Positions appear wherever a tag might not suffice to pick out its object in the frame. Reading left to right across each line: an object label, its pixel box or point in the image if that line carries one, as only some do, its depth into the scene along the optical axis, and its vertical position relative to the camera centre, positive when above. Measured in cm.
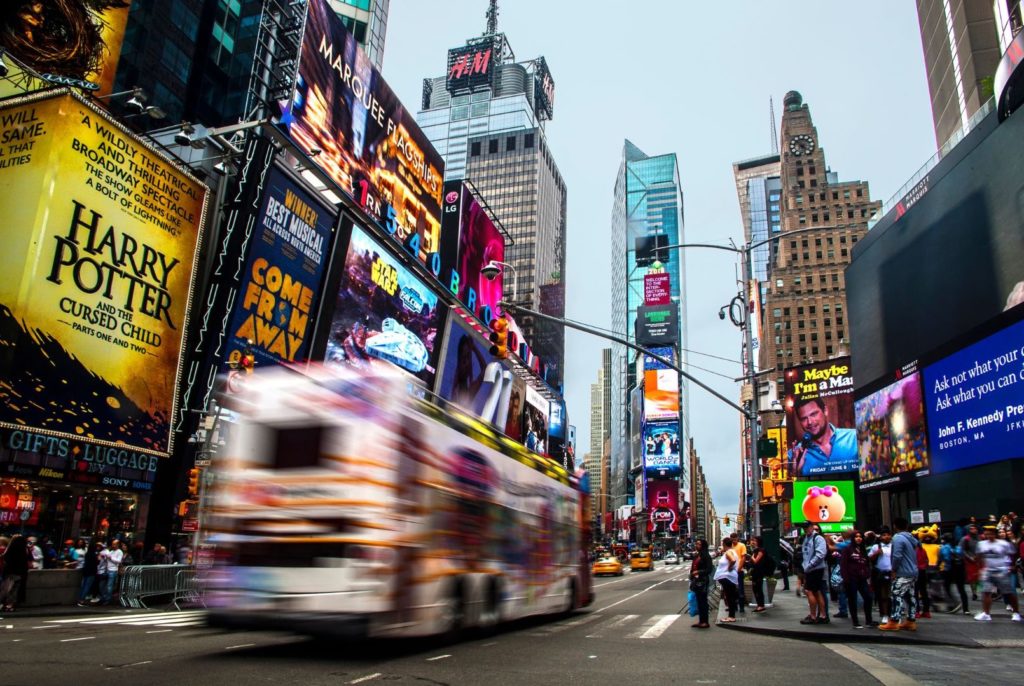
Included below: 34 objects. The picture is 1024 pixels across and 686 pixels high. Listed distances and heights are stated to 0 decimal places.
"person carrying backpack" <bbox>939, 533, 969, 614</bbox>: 1791 -14
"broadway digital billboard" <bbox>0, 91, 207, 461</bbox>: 2281 +786
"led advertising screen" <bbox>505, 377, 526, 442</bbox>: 6525 +1143
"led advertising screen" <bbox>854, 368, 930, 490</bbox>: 4134 +704
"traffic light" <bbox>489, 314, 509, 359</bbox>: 1577 +420
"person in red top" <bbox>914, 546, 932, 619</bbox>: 1636 -56
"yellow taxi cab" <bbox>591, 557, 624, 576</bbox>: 5372 -145
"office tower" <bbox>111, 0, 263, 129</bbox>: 4391 +2901
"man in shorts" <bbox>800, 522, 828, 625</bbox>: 1483 -49
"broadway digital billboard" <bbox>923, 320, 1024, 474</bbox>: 3103 +690
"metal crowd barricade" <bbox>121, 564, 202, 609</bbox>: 2012 -145
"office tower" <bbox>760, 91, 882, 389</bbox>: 12244 +4488
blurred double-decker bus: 914 +28
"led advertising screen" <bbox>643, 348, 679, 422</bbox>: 16600 +3256
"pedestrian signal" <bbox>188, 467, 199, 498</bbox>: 2555 +160
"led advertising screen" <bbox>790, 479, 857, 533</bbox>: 5444 +352
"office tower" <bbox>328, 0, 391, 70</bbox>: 7388 +4996
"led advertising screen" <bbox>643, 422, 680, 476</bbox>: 16725 +2122
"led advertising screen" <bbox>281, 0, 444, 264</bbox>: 3734 +2180
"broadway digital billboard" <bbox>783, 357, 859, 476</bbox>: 6919 +1243
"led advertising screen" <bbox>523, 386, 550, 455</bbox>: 7412 +1190
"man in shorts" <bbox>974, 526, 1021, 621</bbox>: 1453 -16
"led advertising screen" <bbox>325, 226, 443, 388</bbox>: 3731 +1176
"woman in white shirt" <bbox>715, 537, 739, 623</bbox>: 1606 -55
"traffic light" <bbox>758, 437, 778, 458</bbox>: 2188 +293
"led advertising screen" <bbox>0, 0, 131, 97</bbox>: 2481 +1661
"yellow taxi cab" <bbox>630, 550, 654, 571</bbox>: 6738 -122
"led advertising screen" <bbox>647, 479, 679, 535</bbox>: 16525 +880
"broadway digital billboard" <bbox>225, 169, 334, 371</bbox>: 3039 +1064
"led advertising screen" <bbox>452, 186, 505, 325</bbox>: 5953 +2296
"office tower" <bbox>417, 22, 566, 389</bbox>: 15650 +8427
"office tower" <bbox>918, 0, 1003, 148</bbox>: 6092 +4221
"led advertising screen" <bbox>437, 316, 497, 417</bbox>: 5072 +1163
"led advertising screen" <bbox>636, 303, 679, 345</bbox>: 19412 +5546
